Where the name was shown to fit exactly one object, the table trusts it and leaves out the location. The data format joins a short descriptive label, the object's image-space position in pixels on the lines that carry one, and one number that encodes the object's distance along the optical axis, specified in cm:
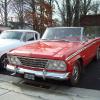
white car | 409
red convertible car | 292
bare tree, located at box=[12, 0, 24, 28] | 1647
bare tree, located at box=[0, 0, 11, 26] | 1745
